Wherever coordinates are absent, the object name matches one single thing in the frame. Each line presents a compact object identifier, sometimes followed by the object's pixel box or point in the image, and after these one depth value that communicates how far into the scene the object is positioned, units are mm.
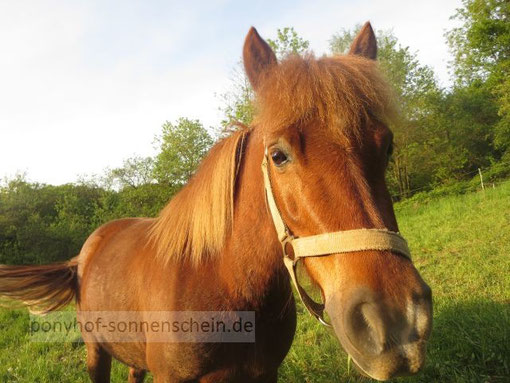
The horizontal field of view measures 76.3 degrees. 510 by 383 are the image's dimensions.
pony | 1064
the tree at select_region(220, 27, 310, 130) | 16477
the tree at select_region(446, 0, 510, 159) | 20594
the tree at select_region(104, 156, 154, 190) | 26594
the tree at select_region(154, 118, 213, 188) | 18328
